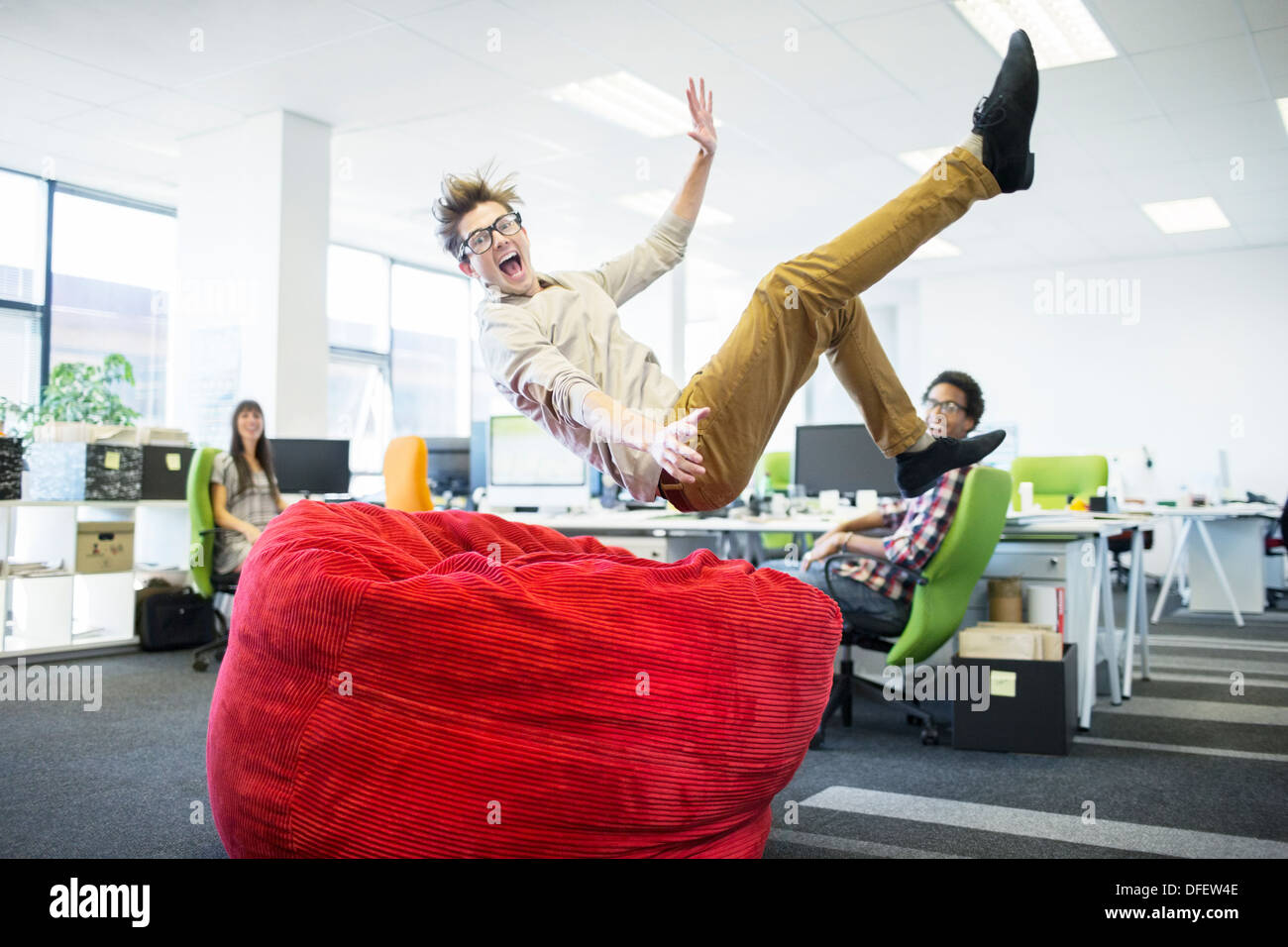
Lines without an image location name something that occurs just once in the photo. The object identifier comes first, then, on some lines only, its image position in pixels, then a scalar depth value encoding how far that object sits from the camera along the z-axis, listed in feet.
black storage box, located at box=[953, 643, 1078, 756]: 11.20
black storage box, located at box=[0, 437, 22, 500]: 17.54
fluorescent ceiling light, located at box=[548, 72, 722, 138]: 20.53
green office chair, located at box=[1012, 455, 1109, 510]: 20.06
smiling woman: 16.62
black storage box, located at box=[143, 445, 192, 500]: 19.72
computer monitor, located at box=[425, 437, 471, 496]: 22.41
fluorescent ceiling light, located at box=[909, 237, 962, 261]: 32.55
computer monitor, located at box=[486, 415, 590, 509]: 18.08
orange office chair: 15.58
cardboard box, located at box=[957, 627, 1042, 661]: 11.36
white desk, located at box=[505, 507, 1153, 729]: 12.47
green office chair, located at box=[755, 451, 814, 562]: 24.16
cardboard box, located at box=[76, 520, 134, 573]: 18.61
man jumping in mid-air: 6.89
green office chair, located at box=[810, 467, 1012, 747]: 11.03
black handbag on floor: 18.86
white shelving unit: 17.63
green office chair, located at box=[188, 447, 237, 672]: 16.21
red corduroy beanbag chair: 5.54
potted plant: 22.38
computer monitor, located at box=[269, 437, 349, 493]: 19.75
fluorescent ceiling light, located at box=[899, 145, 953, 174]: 24.20
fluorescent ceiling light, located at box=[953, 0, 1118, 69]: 17.03
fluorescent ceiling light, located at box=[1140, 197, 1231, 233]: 27.94
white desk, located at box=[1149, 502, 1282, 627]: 23.61
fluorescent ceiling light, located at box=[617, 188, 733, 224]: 27.66
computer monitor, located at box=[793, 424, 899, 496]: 16.79
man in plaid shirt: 11.23
